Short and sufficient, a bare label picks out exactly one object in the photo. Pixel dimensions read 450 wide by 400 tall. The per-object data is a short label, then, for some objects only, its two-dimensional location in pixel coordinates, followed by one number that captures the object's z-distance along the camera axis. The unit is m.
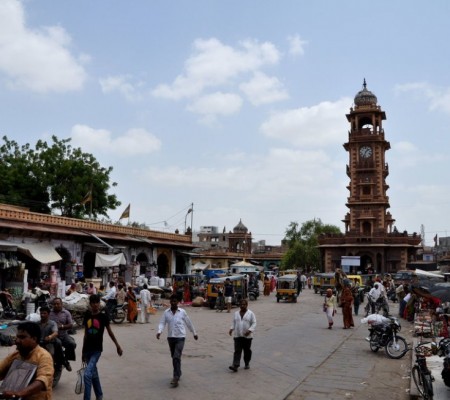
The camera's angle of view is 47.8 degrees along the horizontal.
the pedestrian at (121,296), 18.19
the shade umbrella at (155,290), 24.32
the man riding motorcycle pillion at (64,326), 8.23
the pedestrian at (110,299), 16.99
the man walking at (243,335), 9.49
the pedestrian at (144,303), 17.52
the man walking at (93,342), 6.85
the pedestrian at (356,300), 21.23
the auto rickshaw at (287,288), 28.06
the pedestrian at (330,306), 16.45
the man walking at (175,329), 8.31
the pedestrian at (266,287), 35.03
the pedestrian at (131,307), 17.81
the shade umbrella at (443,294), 14.68
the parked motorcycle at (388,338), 11.33
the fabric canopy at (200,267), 45.19
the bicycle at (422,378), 7.12
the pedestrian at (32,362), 3.92
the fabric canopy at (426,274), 30.63
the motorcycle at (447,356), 7.70
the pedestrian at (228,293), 22.62
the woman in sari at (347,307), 16.42
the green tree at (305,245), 67.45
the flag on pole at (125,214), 32.28
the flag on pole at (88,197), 30.82
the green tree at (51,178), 37.12
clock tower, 53.31
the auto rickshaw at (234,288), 24.33
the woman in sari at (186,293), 27.30
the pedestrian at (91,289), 21.09
